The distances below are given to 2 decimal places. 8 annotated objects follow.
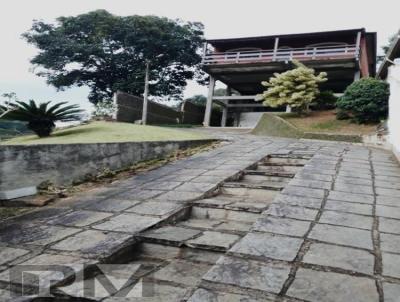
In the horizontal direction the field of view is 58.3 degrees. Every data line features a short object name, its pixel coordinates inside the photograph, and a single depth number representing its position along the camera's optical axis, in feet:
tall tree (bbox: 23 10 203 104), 75.66
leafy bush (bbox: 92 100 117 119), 46.80
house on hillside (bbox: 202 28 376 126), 54.89
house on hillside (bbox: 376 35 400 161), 22.88
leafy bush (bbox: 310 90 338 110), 46.42
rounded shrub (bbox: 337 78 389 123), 35.63
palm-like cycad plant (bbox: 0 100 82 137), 30.32
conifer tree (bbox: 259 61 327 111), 41.68
